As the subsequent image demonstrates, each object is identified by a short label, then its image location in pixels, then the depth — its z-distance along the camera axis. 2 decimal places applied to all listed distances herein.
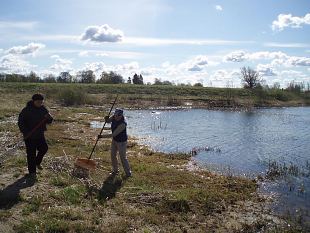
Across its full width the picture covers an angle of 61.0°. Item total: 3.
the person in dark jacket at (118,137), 8.42
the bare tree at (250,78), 61.44
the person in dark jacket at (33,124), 7.43
